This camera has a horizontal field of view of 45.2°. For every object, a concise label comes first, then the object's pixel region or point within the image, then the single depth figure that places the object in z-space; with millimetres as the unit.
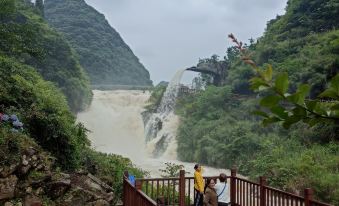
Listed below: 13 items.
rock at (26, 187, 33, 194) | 7719
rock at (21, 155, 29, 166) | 7857
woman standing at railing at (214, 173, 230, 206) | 6996
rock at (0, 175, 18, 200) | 7239
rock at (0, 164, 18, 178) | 7384
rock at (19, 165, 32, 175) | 7797
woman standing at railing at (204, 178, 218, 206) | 6820
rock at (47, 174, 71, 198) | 8112
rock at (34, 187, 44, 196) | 7870
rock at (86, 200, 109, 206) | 8367
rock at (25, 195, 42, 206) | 7516
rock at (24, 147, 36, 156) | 8125
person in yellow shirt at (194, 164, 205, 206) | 7074
